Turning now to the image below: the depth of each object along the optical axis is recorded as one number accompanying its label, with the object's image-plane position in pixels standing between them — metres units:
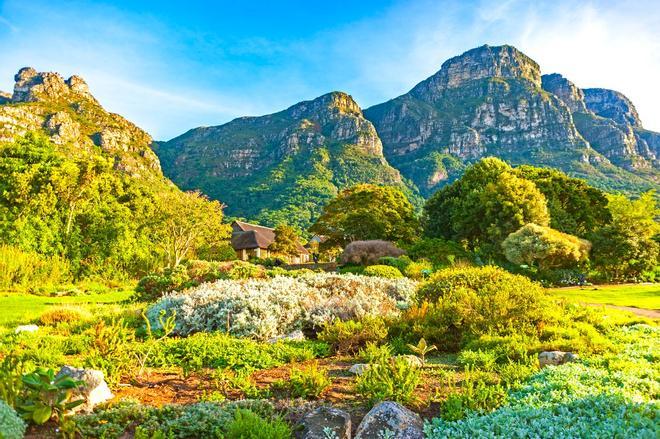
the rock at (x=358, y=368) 5.38
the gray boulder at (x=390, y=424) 3.42
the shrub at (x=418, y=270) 18.02
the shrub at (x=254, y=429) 3.19
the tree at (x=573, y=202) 29.98
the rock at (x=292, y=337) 7.63
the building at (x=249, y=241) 53.88
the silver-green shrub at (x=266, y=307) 8.41
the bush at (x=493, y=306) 7.46
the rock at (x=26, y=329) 7.93
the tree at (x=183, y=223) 28.58
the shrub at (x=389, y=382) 4.17
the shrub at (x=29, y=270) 17.95
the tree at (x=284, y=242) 52.34
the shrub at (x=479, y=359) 5.50
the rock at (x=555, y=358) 5.67
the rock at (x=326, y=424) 3.33
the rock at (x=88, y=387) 3.85
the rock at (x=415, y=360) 5.38
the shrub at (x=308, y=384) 4.49
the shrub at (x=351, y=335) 7.04
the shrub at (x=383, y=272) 16.48
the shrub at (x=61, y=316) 9.61
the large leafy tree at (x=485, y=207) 25.64
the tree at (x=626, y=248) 24.56
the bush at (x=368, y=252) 25.67
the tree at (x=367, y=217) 33.09
